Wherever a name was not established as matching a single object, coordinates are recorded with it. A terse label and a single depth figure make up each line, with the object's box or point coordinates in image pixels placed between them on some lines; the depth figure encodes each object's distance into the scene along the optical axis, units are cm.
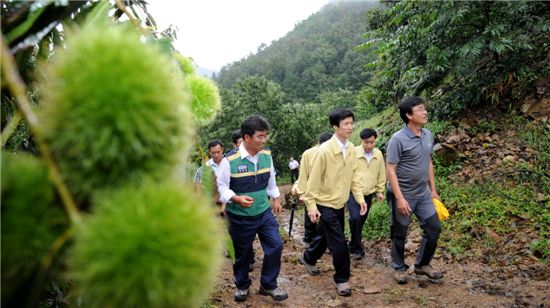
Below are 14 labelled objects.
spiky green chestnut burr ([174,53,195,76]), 72
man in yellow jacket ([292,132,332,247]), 528
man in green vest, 450
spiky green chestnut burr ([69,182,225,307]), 47
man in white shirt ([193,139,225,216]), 637
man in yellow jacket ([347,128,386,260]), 655
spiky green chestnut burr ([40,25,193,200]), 48
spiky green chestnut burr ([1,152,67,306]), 47
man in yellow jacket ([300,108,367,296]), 484
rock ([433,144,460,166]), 844
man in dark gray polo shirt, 472
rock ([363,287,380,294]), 523
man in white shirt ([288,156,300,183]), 1869
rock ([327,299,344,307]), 495
